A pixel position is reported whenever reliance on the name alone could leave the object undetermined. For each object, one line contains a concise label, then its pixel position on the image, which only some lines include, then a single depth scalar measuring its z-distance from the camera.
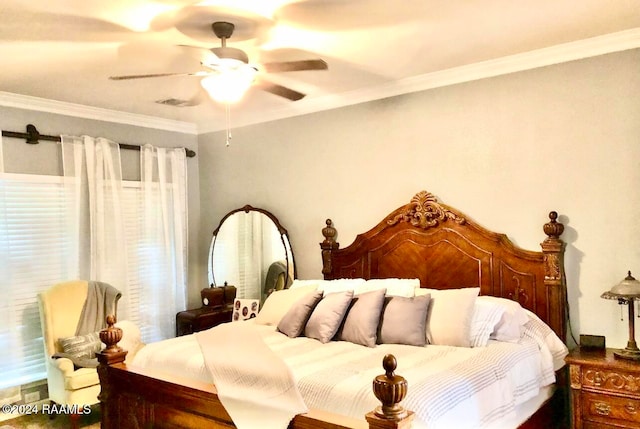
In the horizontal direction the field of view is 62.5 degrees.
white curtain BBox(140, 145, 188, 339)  5.03
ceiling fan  2.62
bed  2.58
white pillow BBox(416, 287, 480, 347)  3.08
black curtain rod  4.18
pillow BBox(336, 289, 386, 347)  3.23
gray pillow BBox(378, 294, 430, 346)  3.16
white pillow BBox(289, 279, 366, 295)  3.82
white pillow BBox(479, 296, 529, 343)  3.09
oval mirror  4.83
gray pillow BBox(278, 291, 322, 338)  3.50
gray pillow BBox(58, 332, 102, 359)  3.93
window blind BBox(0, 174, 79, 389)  4.06
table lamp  2.92
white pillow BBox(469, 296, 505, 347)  3.04
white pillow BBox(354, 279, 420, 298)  3.64
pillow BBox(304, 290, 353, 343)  3.36
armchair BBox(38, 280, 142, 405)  3.75
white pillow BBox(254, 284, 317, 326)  3.79
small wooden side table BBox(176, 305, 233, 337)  4.84
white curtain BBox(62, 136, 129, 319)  4.49
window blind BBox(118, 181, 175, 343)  4.89
